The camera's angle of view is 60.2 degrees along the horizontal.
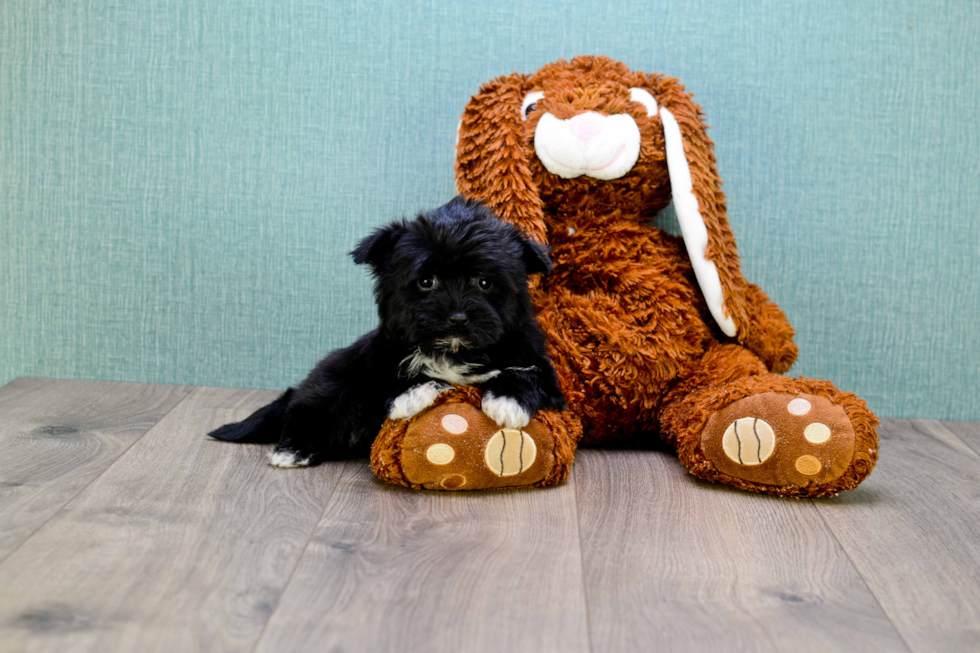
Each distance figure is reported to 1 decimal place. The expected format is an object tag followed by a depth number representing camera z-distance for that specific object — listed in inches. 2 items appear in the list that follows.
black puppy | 56.8
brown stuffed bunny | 67.9
